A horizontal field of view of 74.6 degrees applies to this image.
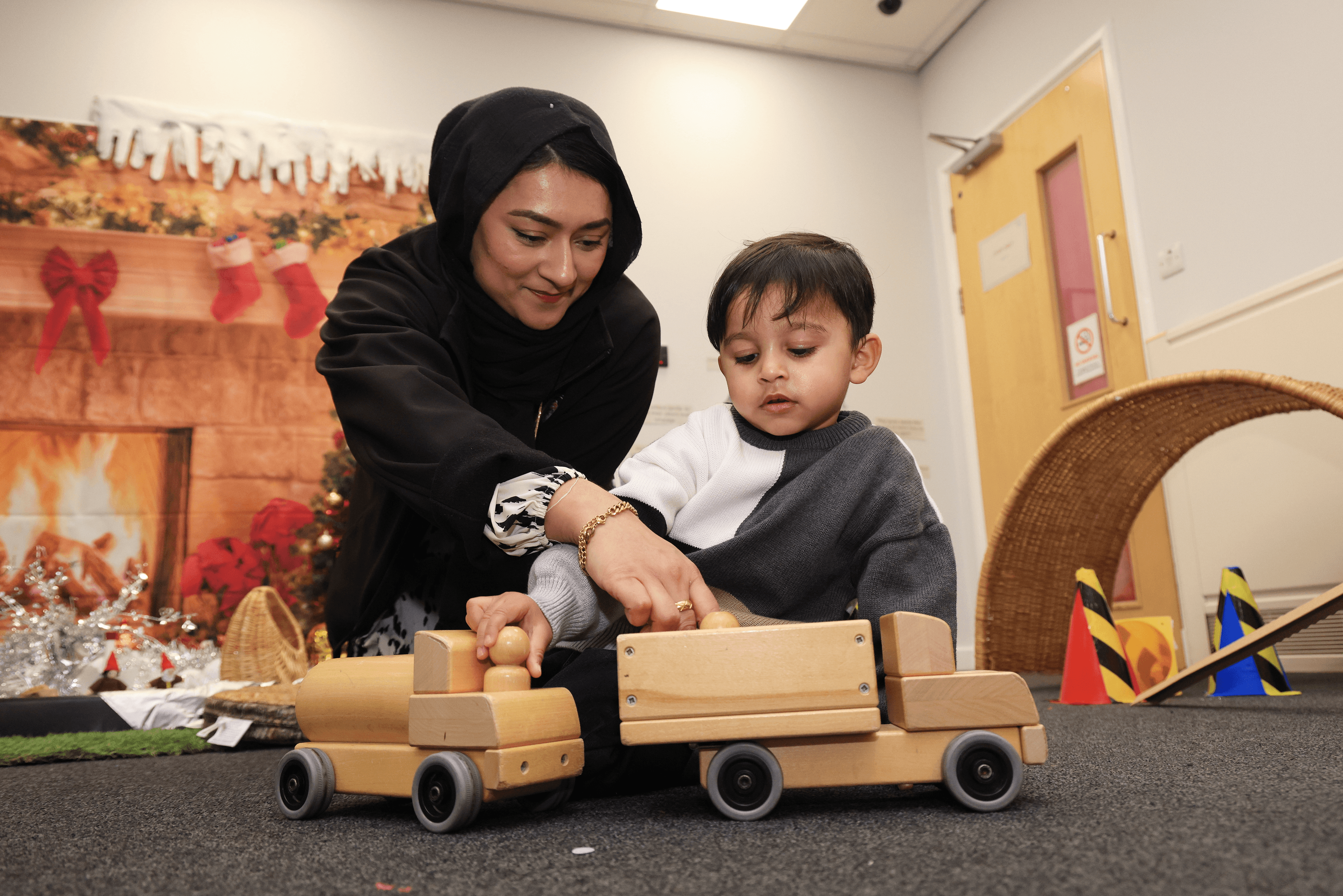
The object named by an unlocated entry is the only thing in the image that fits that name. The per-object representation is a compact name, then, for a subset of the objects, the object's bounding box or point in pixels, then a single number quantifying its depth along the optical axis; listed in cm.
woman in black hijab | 82
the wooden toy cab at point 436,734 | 65
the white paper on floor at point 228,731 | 167
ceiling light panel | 367
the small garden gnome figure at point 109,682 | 257
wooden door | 292
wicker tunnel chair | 197
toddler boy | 83
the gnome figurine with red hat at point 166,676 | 260
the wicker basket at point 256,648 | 248
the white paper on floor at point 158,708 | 200
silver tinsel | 240
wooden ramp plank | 120
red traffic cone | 179
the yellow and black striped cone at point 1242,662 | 183
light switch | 270
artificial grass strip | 152
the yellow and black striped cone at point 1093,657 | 179
